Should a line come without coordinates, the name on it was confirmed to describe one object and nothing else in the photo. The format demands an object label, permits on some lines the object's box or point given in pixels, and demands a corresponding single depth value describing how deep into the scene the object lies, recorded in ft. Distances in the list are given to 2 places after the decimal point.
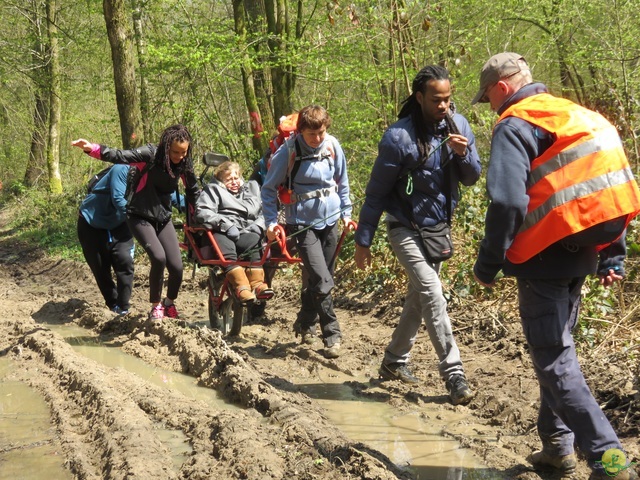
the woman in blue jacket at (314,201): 23.66
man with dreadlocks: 18.42
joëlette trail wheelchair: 26.50
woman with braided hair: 26.17
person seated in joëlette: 27.20
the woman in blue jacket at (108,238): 29.25
